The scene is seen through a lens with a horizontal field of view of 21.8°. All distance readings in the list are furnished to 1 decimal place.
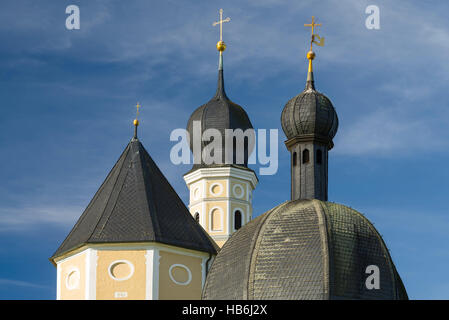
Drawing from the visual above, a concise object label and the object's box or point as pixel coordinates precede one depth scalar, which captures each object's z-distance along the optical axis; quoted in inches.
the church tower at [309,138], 1547.7
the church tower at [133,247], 1462.8
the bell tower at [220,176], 2015.3
